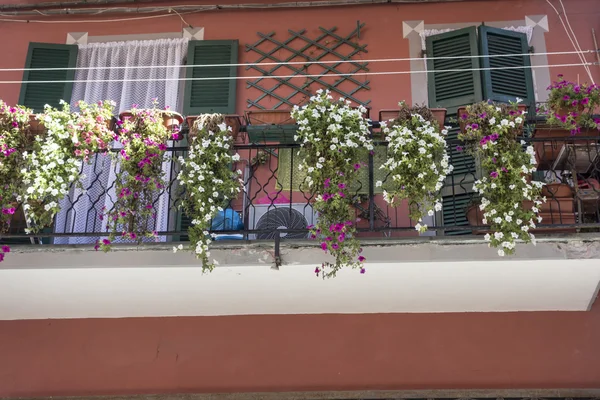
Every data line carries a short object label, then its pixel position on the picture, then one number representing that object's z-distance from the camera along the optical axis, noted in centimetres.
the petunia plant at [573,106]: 575
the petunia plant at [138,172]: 553
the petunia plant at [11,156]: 562
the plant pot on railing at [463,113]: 577
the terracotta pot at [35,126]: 609
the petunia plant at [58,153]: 552
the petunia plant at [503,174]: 521
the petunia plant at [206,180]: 542
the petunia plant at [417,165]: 538
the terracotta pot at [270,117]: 625
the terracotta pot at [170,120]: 614
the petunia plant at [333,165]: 532
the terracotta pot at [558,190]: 568
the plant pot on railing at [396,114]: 592
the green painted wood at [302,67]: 776
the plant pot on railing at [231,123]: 603
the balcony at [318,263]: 555
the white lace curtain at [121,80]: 716
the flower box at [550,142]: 589
